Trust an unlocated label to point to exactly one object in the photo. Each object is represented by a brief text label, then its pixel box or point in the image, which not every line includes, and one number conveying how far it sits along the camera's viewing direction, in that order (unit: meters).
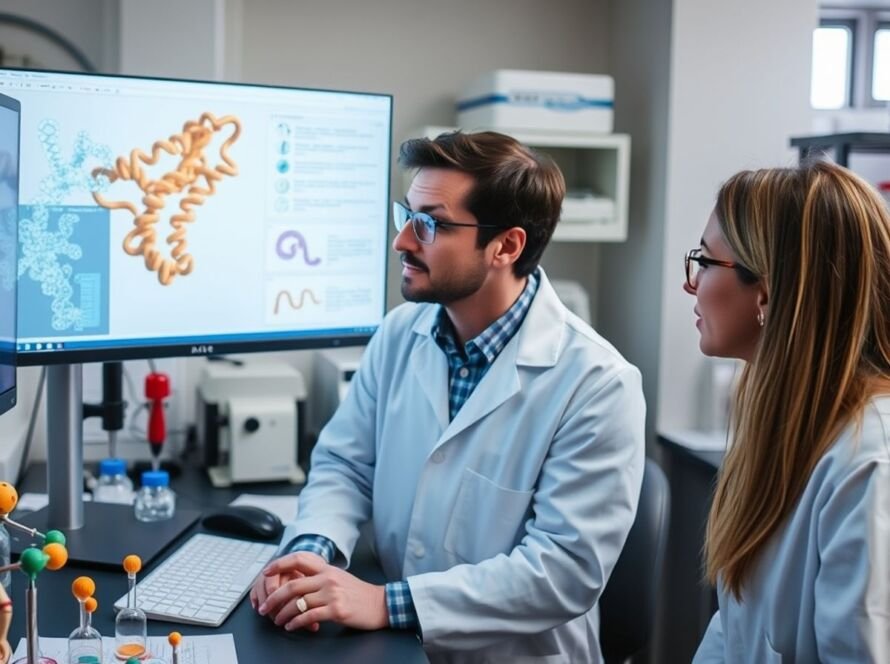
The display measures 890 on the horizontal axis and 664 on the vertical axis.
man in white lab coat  1.25
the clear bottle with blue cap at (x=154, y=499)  1.52
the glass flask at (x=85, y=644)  0.98
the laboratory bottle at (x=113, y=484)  1.68
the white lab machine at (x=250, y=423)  1.94
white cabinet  2.34
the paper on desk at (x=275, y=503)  1.70
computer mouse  1.46
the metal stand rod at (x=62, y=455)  1.43
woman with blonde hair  0.96
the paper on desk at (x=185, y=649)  1.04
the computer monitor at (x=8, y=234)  1.12
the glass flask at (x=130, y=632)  1.03
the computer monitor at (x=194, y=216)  1.33
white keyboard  1.16
